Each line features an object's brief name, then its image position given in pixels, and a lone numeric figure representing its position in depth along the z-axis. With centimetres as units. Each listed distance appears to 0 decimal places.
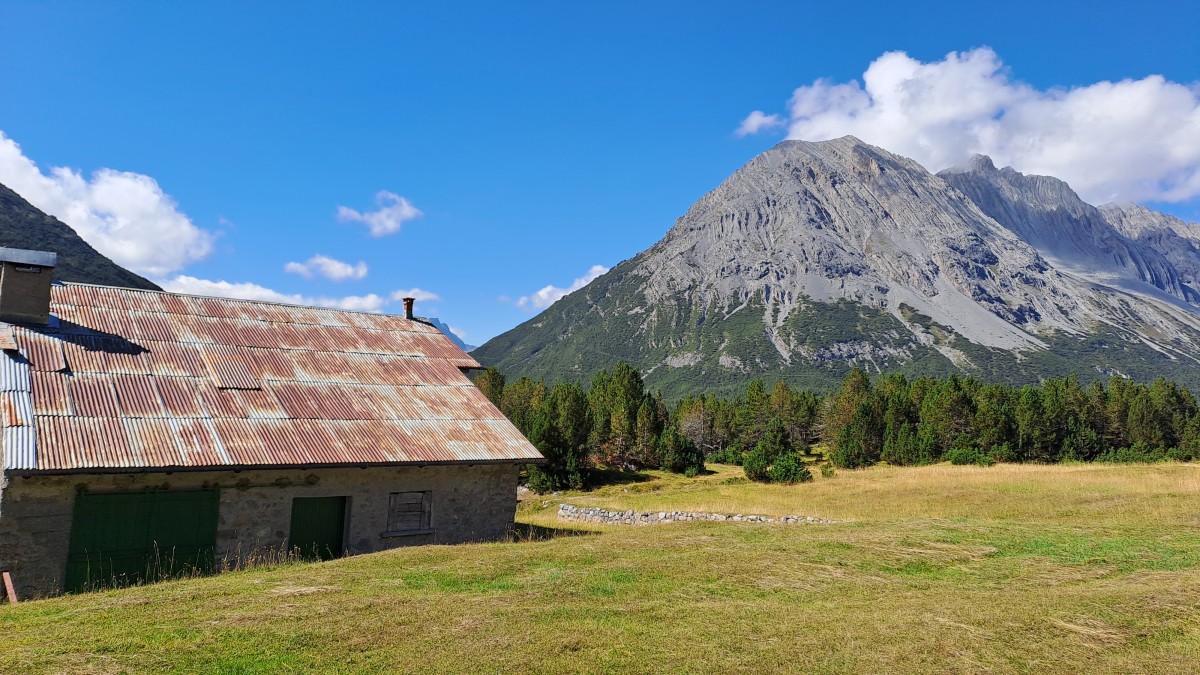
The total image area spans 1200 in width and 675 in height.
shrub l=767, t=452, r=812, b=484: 4059
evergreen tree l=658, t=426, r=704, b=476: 5844
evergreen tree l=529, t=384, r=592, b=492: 4706
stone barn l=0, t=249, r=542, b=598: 1357
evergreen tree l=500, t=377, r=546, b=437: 5892
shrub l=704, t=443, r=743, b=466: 6962
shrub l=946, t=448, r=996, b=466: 4821
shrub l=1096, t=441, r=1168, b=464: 5235
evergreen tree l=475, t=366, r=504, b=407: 7388
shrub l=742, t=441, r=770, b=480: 4484
